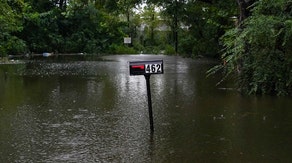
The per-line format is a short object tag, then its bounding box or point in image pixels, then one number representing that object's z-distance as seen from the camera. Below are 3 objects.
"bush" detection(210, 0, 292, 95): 9.73
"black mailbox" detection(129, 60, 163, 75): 6.74
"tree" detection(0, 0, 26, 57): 15.68
